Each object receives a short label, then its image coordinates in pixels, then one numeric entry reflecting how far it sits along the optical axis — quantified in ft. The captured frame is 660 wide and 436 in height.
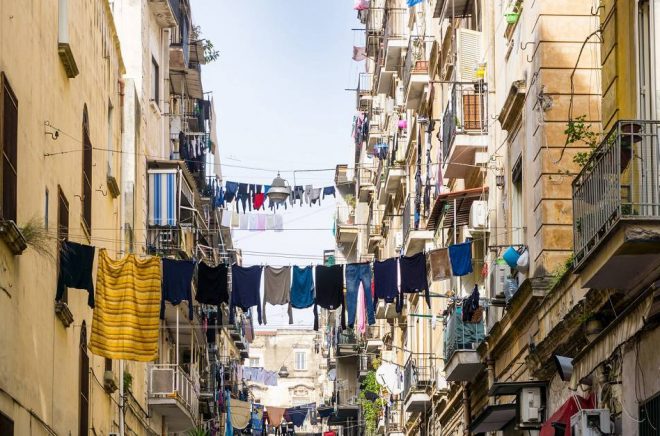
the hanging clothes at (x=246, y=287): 81.05
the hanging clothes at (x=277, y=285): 82.64
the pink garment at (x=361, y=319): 158.35
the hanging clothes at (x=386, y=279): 78.79
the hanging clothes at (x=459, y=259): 78.95
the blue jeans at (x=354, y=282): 82.12
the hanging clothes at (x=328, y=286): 82.02
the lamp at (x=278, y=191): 122.01
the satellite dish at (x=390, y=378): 128.67
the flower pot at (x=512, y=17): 70.36
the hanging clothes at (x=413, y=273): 78.79
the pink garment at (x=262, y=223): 135.95
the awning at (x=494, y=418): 69.21
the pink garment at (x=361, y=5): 188.79
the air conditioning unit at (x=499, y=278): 72.13
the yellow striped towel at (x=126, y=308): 69.97
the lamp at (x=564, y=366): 55.57
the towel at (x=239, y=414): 208.74
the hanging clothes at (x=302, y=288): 83.15
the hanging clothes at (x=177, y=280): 76.69
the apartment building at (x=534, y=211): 45.80
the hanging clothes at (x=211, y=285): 81.30
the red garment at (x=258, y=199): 123.34
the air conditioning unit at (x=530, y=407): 63.31
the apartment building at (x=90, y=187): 54.08
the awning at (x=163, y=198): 110.63
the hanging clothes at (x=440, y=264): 79.66
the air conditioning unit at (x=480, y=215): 79.46
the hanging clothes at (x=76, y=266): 64.75
